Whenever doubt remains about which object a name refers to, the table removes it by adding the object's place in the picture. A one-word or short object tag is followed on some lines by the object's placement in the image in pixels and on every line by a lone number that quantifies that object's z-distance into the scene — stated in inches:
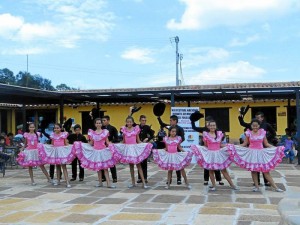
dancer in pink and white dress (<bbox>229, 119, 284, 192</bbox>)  335.3
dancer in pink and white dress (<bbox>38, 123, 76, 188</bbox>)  383.2
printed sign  555.2
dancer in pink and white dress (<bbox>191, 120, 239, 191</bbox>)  347.3
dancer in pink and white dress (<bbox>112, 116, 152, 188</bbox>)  364.5
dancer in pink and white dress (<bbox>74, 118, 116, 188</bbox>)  370.0
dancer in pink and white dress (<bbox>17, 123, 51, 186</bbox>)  395.2
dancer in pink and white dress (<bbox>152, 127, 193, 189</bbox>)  360.5
